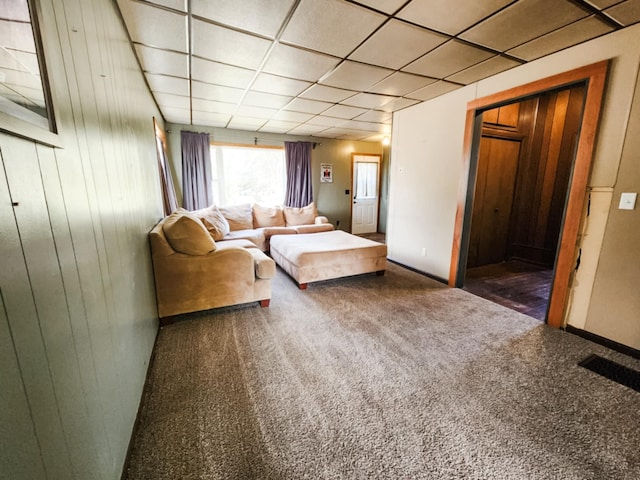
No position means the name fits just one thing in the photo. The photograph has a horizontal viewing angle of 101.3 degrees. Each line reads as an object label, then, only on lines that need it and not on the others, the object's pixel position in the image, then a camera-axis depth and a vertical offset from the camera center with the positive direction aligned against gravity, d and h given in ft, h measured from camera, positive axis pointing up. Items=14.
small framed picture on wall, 20.59 +1.01
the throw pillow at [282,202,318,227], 17.30 -2.00
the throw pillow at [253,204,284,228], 16.65 -1.99
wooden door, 12.72 -0.69
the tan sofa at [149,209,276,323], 7.55 -2.56
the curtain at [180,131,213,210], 16.29 +0.87
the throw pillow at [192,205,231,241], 13.29 -1.89
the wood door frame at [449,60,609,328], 6.59 +1.33
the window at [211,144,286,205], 17.92 +0.75
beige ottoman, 10.44 -2.97
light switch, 6.26 -0.36
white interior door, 22.41 -0.66
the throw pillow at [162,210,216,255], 7.60 -1.45
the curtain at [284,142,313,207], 19.05 +0.81
